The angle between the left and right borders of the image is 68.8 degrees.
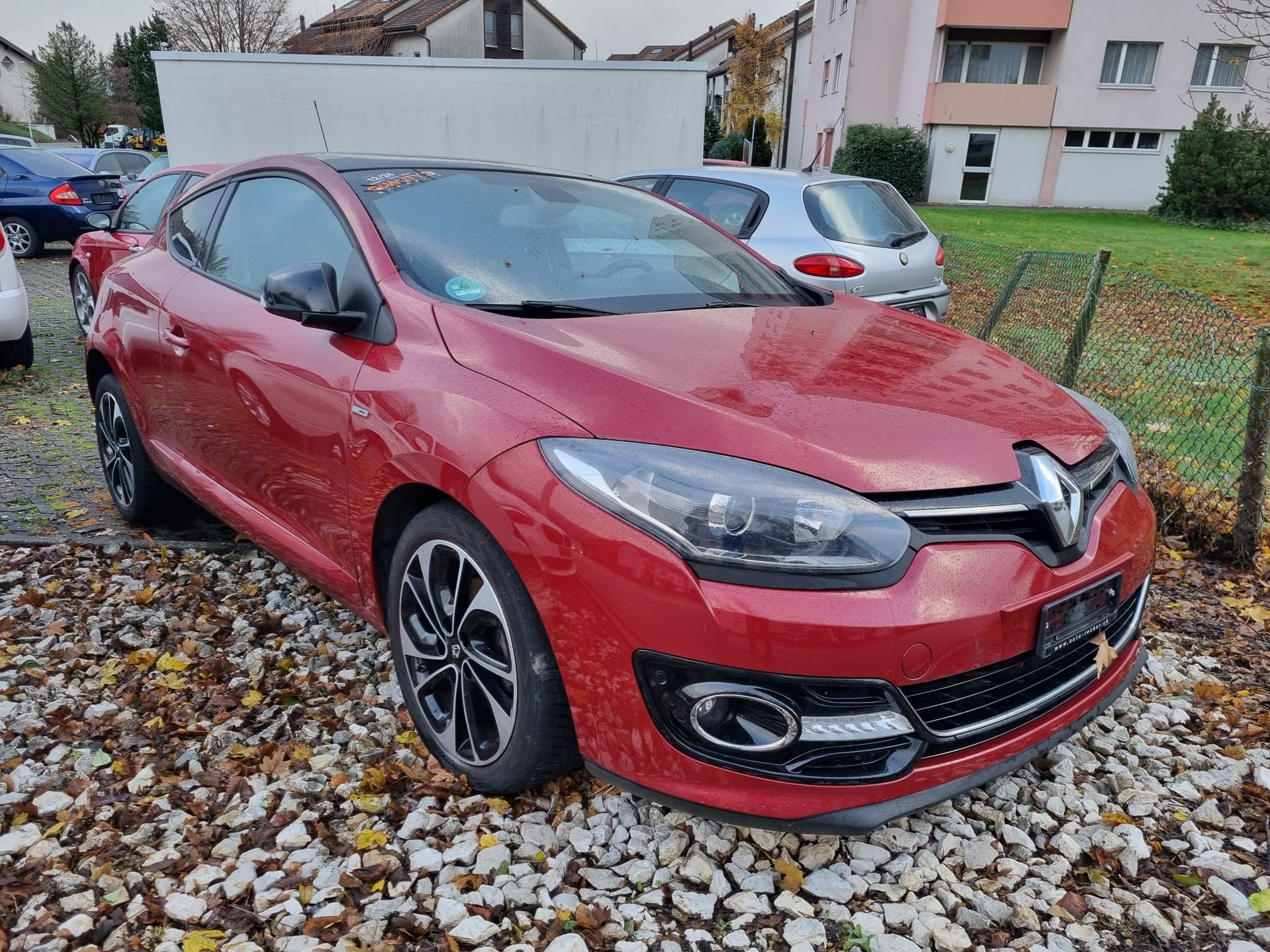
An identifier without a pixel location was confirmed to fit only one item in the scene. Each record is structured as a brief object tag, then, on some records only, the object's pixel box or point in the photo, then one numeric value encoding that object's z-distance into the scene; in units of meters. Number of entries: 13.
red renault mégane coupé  1.89
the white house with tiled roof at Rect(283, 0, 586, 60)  44.59
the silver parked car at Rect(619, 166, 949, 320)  6.78
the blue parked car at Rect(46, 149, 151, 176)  18.44
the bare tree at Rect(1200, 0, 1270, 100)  25.47
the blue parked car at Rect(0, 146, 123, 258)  13.48
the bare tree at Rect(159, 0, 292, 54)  37.41
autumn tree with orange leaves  42.72
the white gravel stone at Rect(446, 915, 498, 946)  2.08
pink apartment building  28.58
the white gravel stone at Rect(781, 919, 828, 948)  2.09
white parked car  6.35
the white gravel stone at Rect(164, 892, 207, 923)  2.13
